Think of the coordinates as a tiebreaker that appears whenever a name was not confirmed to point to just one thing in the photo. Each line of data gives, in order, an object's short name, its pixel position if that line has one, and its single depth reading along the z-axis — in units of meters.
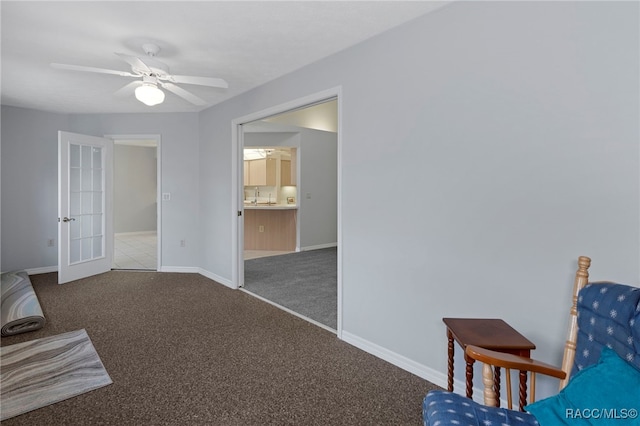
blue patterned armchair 1.14
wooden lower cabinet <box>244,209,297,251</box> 7.45
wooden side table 1.57
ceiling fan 2.55
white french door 4.55
